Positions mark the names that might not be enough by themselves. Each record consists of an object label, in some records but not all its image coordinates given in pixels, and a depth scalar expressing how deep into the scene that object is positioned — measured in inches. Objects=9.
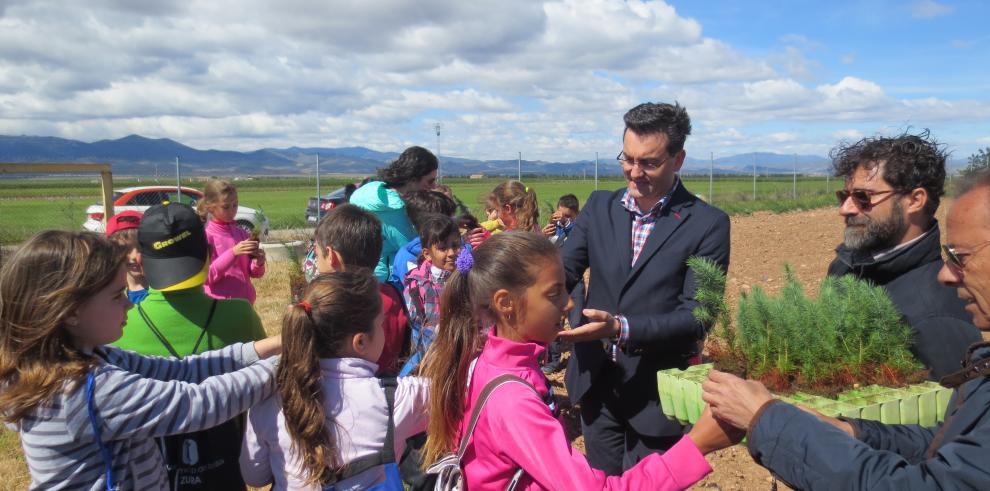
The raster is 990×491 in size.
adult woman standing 186.9
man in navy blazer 109.7
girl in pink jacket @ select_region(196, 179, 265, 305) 179.9
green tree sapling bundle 94.0
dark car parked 677.9
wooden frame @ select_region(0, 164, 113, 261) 358.8
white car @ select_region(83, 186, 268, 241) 653.9
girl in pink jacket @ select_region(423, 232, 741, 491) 66.6
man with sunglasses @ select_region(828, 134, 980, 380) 95.4
